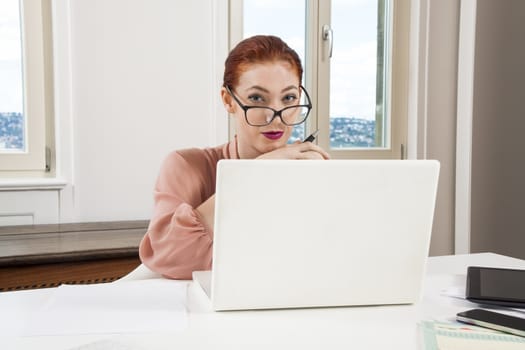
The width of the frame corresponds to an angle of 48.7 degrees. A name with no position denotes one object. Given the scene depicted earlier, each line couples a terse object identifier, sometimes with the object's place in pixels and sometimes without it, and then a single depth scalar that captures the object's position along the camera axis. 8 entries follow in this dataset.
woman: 1.15
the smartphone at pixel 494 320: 0.79
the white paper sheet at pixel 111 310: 0.79
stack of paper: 0.72
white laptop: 0.80
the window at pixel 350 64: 2.65
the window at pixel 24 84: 2.15
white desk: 0.74
